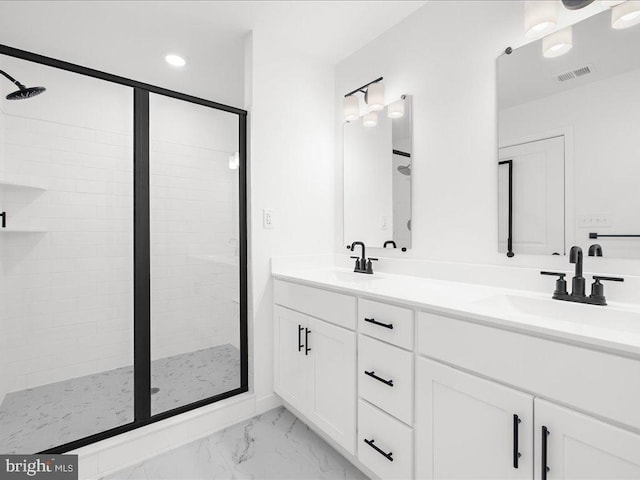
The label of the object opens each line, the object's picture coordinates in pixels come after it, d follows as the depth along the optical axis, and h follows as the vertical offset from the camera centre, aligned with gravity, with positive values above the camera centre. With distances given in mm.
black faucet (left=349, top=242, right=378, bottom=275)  1993 -170
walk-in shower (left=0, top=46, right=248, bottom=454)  1714 -110
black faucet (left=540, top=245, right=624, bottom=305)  1127 -186
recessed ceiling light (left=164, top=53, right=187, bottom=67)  2283 +1313
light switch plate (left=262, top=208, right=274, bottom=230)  2061 +125
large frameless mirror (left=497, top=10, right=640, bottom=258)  1177 +385
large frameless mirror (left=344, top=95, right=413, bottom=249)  1929 +388
